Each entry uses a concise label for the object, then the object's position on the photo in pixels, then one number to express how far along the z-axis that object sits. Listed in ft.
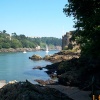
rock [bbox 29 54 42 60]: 240.69
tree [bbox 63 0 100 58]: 35.09
